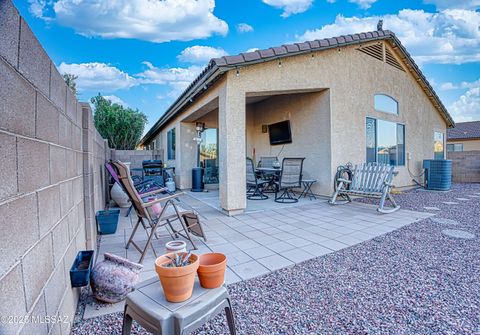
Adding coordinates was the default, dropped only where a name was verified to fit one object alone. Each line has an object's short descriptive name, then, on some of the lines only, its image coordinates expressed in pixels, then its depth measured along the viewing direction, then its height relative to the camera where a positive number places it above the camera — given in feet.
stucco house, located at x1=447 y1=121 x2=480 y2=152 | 61.52 +4.96
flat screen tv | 23.76 +2.79
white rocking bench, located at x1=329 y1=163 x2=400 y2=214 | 16.58 -1.90
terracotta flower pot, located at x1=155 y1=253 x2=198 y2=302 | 4.01 -2.02
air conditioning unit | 26.91 -1.94
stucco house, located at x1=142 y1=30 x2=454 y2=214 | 15.98 +4.71
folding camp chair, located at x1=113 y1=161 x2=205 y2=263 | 8.68 -1.53
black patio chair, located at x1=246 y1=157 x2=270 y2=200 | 21.09 -1.87
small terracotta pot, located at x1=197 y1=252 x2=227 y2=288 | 4.50 -2.12
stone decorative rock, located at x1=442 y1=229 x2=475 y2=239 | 11.68 -3.79
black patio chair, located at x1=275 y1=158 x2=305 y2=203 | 19.71 -1.37
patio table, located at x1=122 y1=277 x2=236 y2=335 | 3.76 -2.46
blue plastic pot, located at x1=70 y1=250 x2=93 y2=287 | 5.69 -2.67
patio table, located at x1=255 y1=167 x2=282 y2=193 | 21.32 -1.29
